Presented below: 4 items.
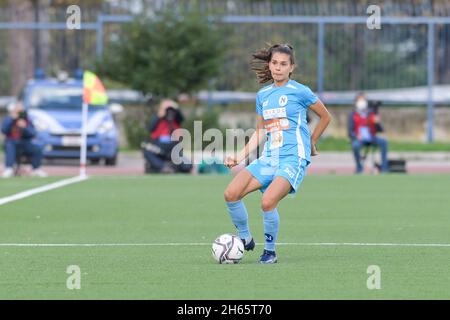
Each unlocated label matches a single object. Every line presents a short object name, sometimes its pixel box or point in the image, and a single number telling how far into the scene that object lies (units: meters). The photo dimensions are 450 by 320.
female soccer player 11.95
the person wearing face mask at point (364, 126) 30.16
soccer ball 11.96
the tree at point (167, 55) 35.72
